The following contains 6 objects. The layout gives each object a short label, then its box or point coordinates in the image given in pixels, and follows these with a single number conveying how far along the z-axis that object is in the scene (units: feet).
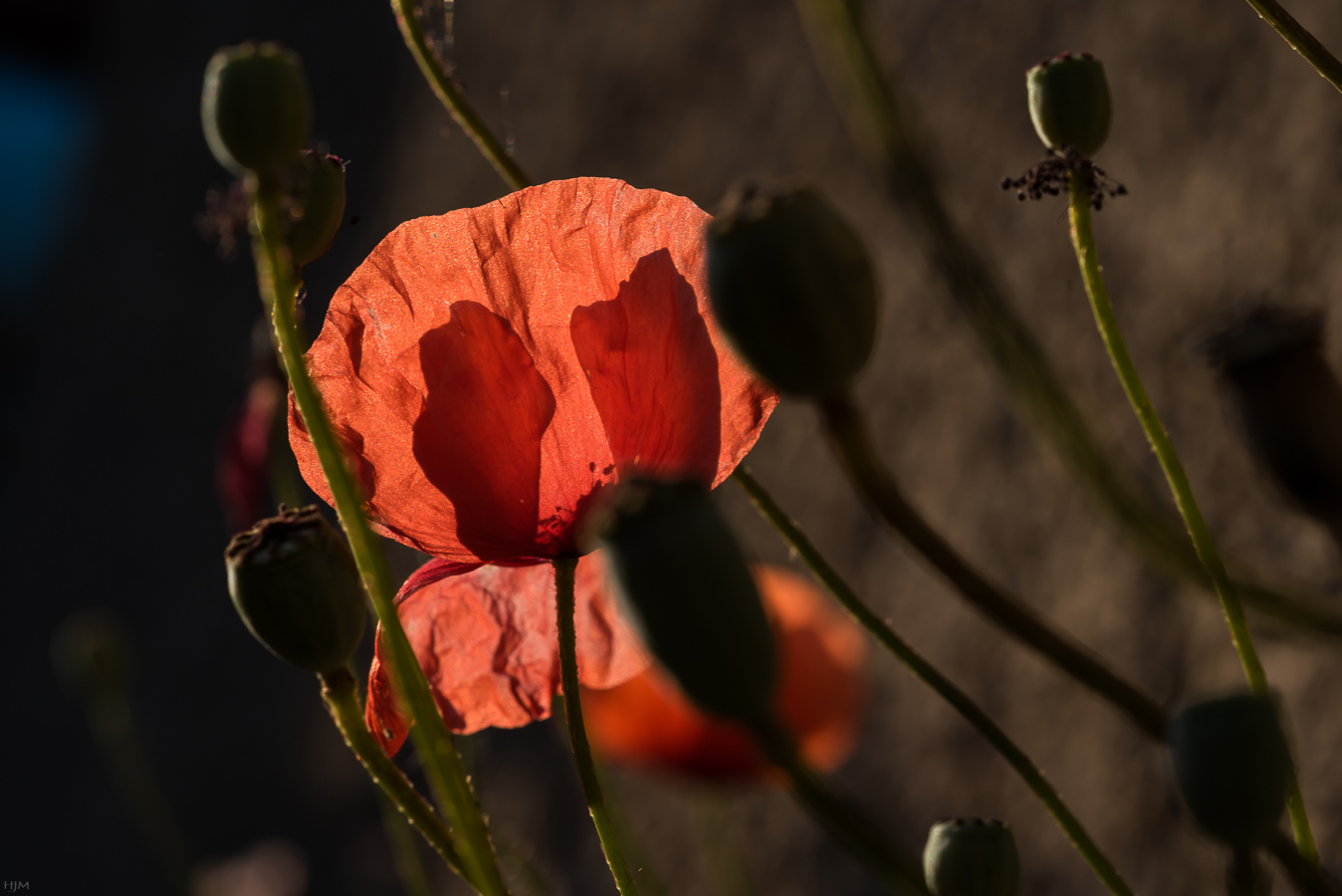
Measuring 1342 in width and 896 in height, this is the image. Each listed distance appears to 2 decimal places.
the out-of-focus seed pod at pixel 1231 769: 2.58
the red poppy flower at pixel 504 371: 2.83
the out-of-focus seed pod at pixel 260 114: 2.72
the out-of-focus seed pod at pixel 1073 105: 2.76
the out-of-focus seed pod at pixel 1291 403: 2.61
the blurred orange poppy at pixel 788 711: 4.88
